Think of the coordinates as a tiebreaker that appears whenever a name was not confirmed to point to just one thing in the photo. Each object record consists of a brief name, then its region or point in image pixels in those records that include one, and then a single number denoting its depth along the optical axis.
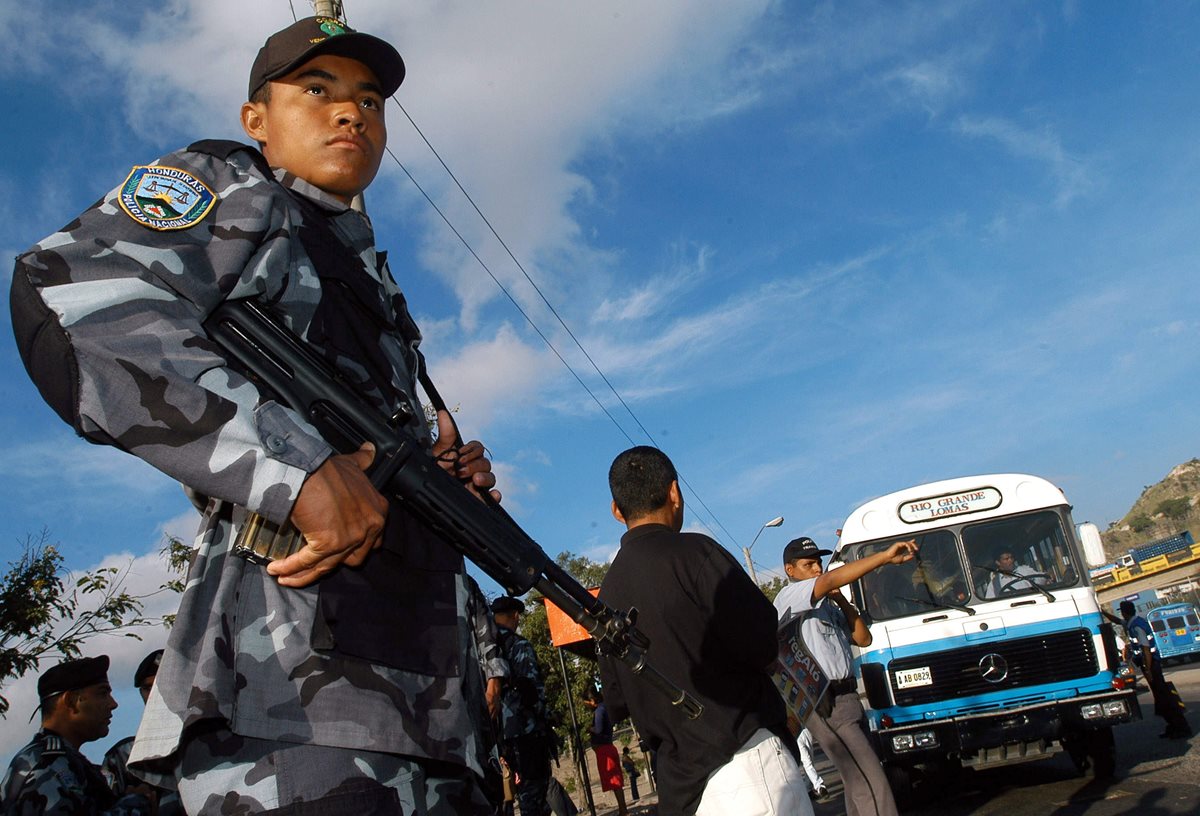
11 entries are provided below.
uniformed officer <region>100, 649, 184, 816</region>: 5.65
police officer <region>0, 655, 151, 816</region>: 4.55
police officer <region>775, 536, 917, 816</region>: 5.51
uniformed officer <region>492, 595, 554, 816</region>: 7.70
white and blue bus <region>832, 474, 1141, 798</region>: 8.35
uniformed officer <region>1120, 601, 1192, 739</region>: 10.32
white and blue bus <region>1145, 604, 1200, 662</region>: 29.73
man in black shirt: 3.26
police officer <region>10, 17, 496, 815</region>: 1.31
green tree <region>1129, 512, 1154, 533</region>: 161.62
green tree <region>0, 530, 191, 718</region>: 7.10
